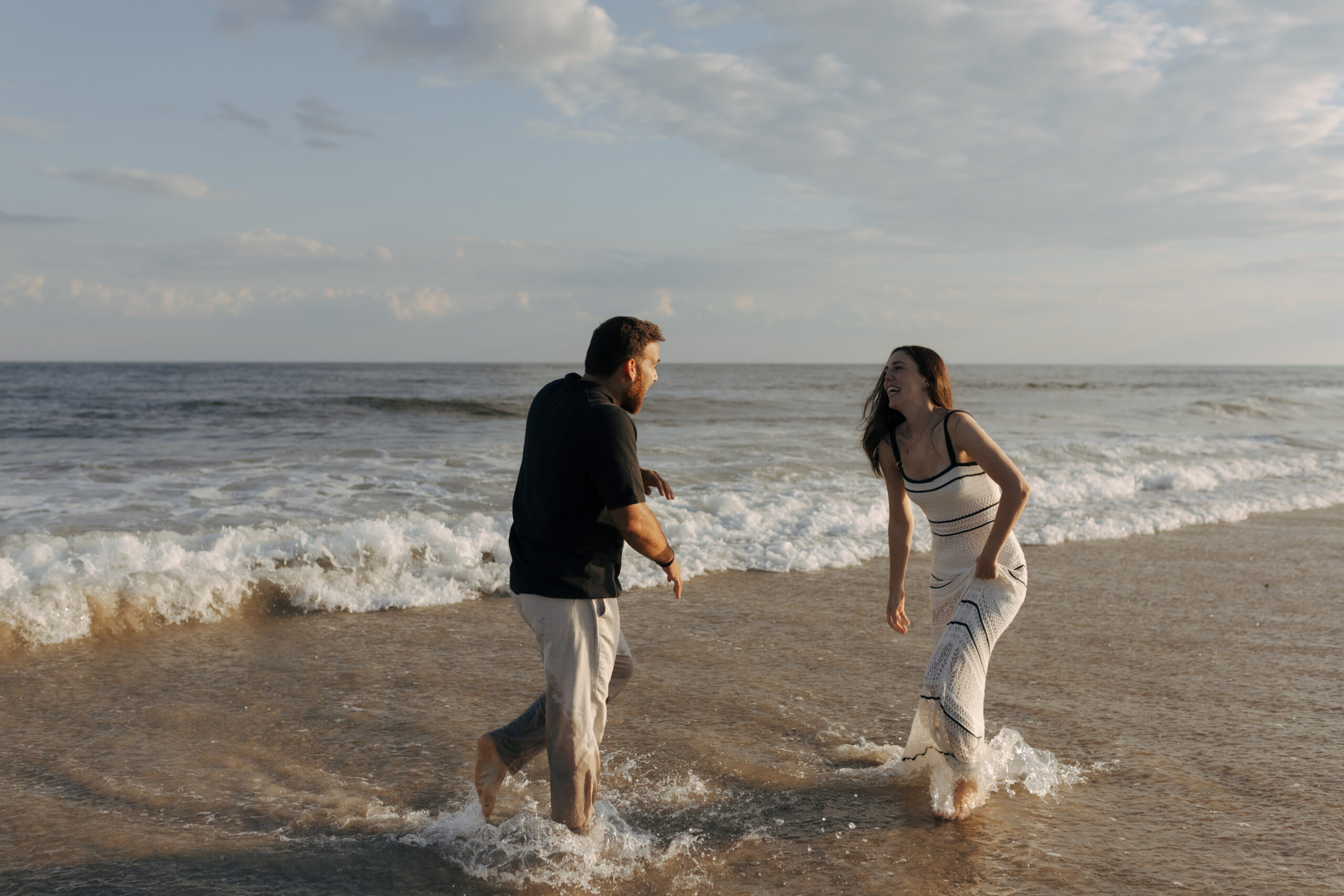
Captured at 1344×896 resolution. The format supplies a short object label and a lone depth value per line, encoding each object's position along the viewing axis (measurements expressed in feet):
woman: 11.32
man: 9.24
